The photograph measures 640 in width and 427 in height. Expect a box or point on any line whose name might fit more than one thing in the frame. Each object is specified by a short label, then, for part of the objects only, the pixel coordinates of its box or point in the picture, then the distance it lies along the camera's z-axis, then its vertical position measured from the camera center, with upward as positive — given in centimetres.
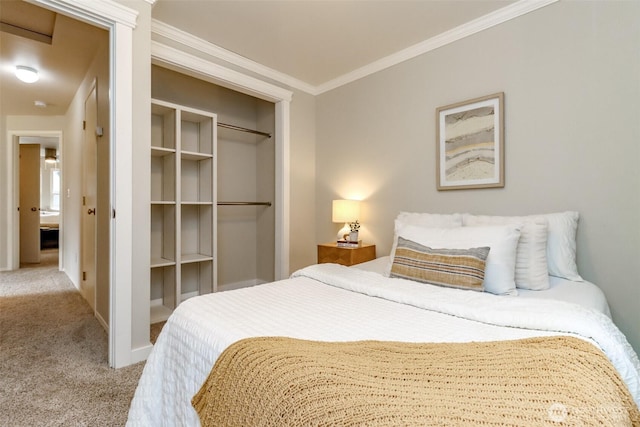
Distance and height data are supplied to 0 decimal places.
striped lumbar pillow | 166 -30
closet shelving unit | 295 +7
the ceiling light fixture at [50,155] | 787 +142
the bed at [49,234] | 709 -54
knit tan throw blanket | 65 -41
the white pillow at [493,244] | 171 -18
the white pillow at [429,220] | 237 -7
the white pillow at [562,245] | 194 -20
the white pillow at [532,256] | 183 -26
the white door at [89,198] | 305 +13
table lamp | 321 -1
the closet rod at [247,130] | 337 +92
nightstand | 294 -41
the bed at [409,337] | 69 -41
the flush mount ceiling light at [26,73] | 329 +143
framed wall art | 241 +55
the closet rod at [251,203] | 339 +9
